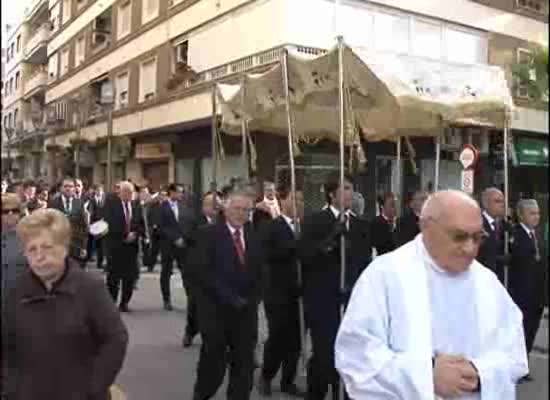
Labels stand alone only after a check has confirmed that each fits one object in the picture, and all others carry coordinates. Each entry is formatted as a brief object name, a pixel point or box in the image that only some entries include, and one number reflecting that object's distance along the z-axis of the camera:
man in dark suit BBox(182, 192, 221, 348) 7.45
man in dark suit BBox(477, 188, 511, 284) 6.30
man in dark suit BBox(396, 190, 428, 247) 7.10
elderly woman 2.71
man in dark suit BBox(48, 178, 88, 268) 6.88
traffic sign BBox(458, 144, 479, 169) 7.68
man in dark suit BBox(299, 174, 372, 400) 5.20
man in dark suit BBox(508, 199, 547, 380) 6.50
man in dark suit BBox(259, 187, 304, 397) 5.86
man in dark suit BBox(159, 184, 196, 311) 8.77
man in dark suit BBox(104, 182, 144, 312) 8.67
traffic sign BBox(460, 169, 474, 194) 7.56
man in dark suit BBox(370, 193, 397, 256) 7.29
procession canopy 5.70
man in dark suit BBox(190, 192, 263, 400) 4.98
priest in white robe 2.48
